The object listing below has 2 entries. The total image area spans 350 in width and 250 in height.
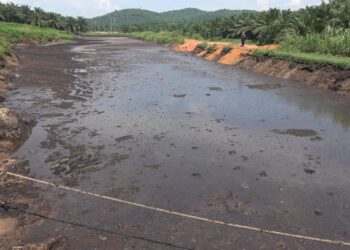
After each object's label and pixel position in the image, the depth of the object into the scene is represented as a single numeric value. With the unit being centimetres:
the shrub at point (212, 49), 3894
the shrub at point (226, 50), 3559
